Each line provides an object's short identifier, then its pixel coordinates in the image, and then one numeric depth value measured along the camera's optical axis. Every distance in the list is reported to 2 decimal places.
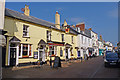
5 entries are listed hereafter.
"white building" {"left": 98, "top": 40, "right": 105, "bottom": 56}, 57.01
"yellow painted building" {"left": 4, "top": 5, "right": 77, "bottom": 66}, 14.13
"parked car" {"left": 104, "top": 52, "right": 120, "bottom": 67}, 13.16
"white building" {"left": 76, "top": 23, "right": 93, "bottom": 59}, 30.24
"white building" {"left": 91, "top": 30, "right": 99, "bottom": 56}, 43.81
